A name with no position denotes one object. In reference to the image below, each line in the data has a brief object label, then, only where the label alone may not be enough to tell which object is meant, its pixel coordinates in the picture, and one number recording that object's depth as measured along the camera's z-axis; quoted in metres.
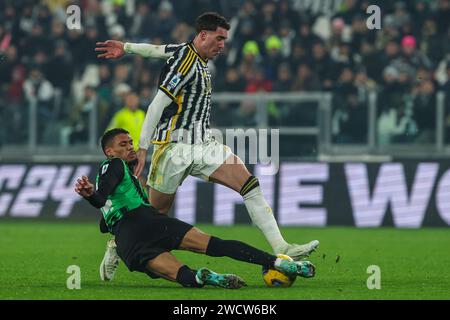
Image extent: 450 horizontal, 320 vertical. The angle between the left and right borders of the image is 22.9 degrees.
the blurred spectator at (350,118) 17.67
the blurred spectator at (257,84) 19.19
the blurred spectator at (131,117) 17.08
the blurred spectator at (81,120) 18.73
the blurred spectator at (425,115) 17.51
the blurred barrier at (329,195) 17.66
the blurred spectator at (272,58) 19.89
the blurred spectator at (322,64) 19.12
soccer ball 9.42
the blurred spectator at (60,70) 20.06
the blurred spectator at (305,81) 18.94
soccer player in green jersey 9.20
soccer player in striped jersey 10.19
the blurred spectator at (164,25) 21.16
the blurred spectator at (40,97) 18.84
